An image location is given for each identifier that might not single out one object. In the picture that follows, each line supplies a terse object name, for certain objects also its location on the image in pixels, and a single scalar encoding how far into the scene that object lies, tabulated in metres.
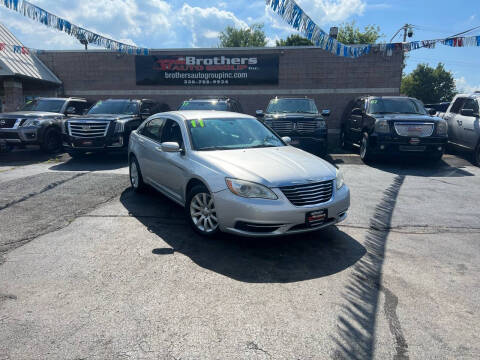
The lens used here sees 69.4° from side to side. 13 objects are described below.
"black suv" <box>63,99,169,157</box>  9.81
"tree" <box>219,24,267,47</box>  61.84
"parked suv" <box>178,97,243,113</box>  11.28
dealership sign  17.28
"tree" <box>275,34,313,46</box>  48.84
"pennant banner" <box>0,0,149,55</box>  9.76
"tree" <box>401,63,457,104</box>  54.97
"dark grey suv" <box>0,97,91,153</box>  10.62
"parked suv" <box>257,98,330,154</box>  9.98
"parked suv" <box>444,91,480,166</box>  10.08
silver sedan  3.96
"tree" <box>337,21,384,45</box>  50.38
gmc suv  9.39
